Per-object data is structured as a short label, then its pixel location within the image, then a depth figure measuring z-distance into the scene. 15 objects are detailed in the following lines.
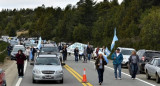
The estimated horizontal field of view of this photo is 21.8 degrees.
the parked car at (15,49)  47.37
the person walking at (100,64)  20.90
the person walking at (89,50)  42.92
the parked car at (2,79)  14.31
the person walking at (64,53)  42.24
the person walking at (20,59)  24.08
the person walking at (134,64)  24.14
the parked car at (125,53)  34.41
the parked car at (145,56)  28.46
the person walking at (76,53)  43.03
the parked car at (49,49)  37.53
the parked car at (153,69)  21.94
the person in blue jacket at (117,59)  23.96
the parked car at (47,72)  20.69
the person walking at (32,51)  42.16
